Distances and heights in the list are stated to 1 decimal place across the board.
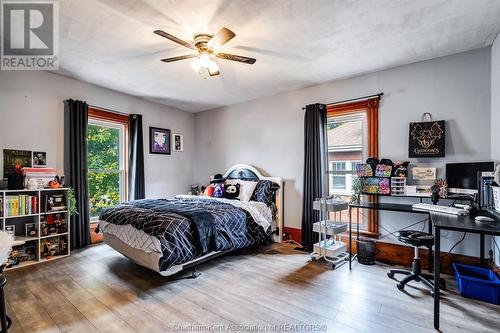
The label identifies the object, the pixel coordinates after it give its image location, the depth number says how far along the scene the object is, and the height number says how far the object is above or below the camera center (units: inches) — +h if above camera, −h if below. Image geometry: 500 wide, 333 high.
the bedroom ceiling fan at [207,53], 91.1 +45.2
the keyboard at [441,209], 91.0 -16.7
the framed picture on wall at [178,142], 209.3 +20.8
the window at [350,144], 135.3 +12.9
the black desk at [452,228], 67.1 -17.4
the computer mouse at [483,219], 77.2 -16.6
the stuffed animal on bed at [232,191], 165.3 -16.7
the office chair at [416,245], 94.7 -30.0
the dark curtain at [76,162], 145.0 +2.6
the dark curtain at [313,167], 147.6 -0.5
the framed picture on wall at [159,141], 191.7 +20.5
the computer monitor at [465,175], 98.1 -3.8
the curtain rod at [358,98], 133.0 +38.2
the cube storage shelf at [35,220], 116.7 -27.7
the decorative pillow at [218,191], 169.4 -17.0
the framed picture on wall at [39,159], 133.7 +4.1
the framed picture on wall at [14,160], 123.8 +3.4
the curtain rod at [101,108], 157.0 +37.8
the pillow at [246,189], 162.9 -15.3
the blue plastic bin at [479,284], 87.6 -43.5
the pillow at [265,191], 160.4 -16.4
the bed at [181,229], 101.1 -29.3
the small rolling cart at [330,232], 124.3 -33.1
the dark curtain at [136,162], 175.3 +3.2
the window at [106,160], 163.2 +4.6
